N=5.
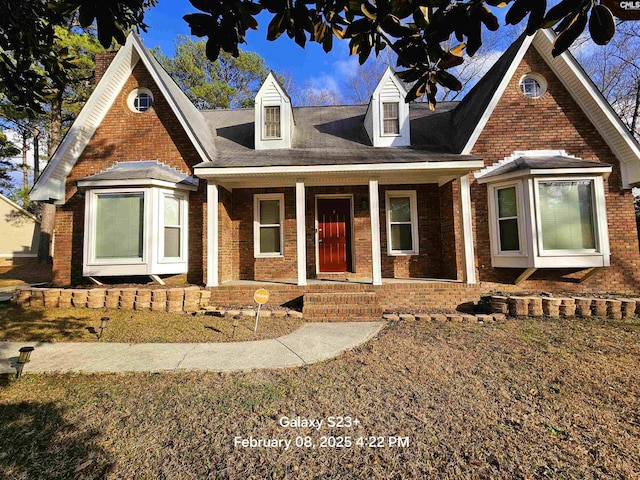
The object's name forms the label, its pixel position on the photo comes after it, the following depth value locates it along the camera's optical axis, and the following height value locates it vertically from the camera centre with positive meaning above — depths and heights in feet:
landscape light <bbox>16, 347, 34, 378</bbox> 12.77 -4.03
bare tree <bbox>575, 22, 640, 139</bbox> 50.16 +27.57
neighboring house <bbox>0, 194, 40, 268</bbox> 60.08 +6.18
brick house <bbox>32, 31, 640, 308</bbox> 24.00 +5.73
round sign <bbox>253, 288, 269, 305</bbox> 19.29 -2.42
